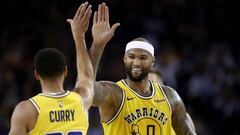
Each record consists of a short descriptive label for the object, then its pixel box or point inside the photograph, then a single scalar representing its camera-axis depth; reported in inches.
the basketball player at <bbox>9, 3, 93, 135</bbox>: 315.1
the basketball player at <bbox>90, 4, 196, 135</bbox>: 432.8
